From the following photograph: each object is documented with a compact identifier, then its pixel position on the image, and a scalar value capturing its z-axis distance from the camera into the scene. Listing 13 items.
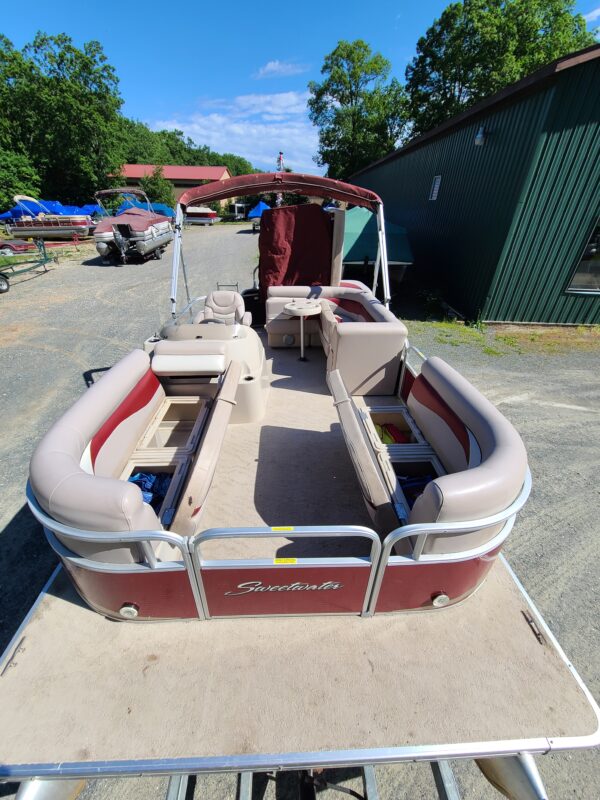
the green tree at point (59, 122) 25.53
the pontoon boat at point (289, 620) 1.58
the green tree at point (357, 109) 28.70
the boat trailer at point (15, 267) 10.91
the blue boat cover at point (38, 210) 18.56
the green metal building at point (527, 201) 6.48
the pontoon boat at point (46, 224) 17.88
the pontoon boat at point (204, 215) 32.19
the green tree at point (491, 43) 18.44
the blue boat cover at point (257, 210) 33.26
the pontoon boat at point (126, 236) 13.99
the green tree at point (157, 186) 34.03
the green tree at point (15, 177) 22.82
